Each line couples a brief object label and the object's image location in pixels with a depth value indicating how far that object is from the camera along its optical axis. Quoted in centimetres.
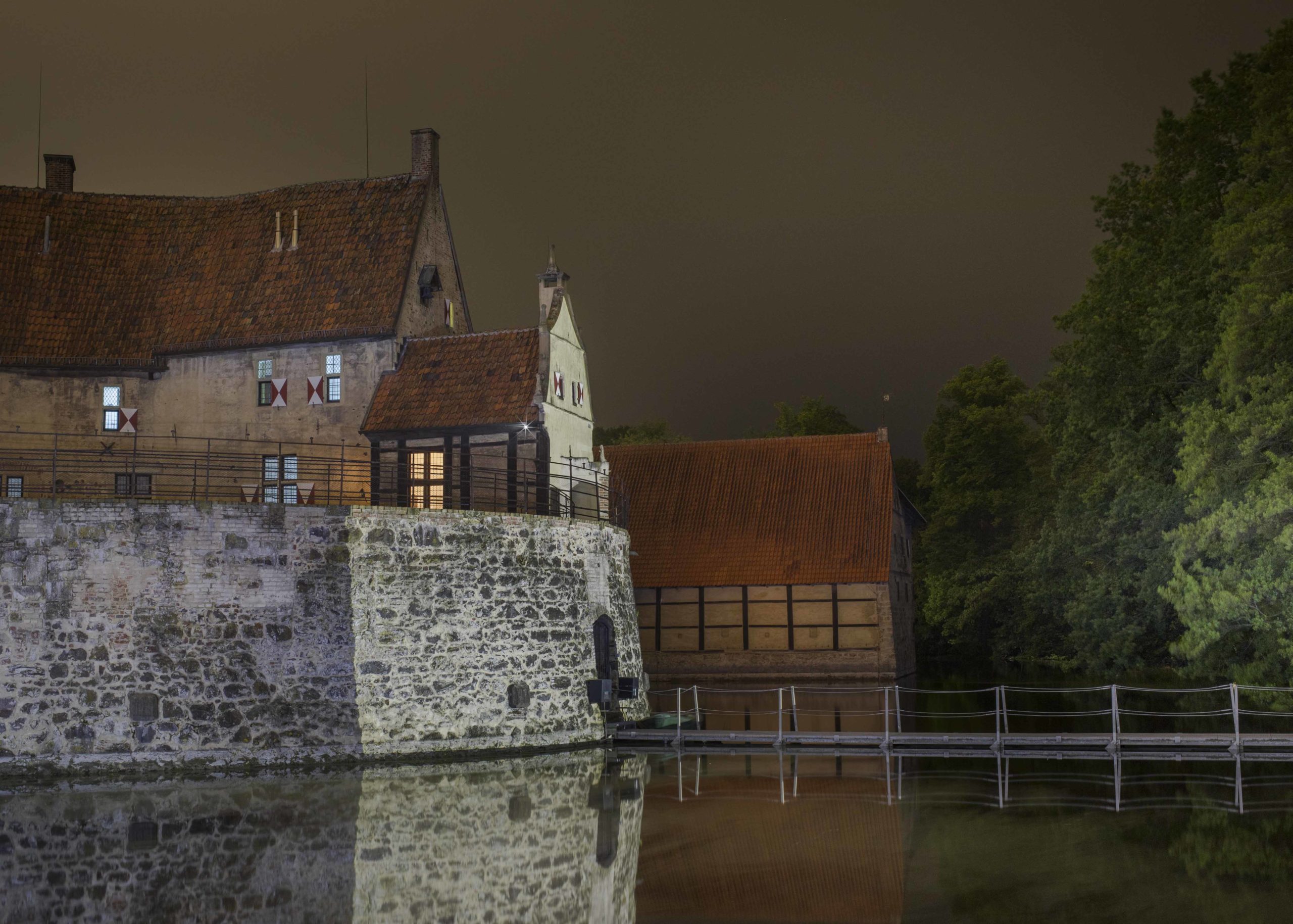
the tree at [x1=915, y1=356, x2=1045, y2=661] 4450
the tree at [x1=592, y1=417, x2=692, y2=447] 6569
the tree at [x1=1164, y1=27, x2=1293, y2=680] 2183
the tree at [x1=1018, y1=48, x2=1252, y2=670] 2573
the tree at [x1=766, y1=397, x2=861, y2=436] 5859
